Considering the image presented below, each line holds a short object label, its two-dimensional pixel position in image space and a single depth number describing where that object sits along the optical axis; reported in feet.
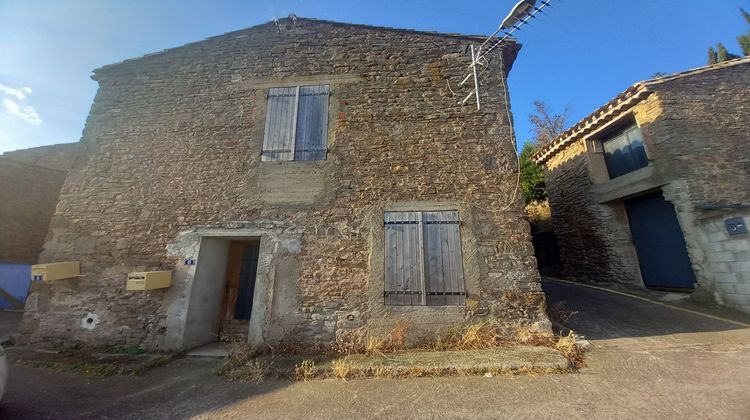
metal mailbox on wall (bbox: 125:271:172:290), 14.69
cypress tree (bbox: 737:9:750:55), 51.86
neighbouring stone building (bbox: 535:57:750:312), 18.58
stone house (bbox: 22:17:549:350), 15.02
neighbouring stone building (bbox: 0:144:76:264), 29.51
